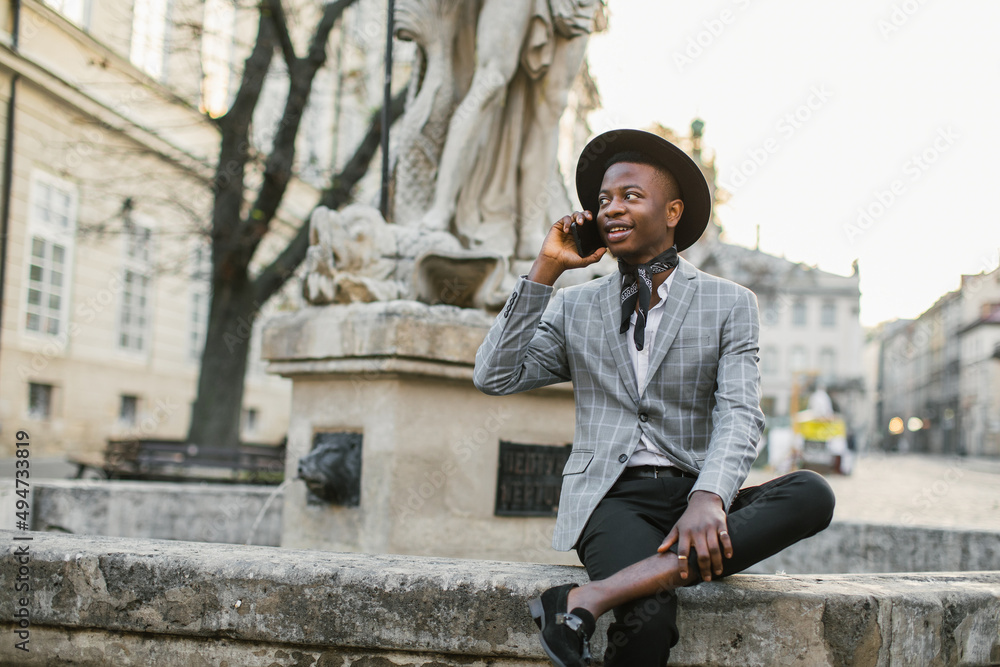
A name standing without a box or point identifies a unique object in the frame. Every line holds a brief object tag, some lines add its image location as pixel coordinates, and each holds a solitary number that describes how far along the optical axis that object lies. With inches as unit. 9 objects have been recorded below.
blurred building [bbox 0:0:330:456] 623.2
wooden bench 321.7
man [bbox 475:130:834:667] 86.1
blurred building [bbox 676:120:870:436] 2719.0
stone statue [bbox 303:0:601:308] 160.4
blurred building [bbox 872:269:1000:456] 2253.9
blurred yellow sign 765.9
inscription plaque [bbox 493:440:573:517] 156.1
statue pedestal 146.6
